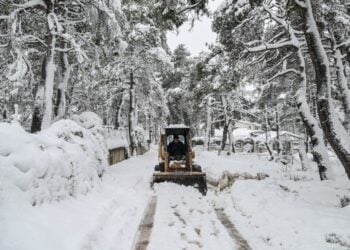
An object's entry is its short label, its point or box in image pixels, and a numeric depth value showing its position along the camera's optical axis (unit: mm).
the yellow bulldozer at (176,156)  12203
